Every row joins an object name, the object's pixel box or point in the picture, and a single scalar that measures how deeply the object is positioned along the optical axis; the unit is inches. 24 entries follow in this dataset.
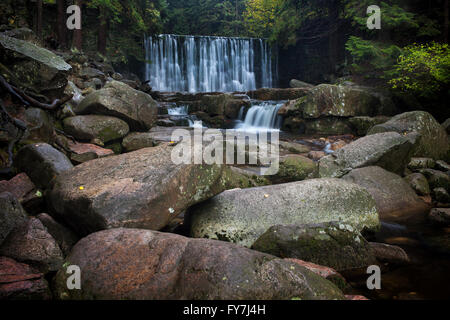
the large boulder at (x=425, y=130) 288.0
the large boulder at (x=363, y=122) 402.9
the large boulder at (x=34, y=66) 213.5
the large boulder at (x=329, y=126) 446.3
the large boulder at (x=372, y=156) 225.5
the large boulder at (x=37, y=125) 196.2
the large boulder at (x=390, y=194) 192.4
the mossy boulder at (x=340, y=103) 446.3
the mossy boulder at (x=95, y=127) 301.3
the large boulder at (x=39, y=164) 150.0
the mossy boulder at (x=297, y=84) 691.7
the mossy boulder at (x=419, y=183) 222.5
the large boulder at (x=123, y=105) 325.7
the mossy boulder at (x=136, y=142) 314.0
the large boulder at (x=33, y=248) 101.3
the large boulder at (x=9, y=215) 106.8
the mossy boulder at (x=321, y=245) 123.8
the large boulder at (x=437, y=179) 228.2
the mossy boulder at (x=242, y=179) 164.7
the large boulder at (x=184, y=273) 79.9
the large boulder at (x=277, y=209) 147.3
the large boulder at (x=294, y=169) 248.4
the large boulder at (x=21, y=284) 84.4
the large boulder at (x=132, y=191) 114.5
